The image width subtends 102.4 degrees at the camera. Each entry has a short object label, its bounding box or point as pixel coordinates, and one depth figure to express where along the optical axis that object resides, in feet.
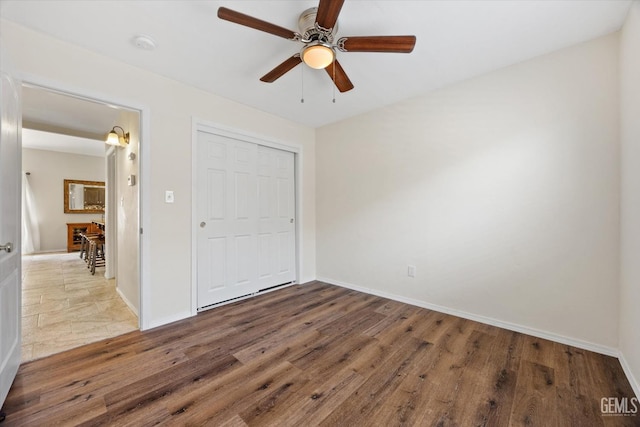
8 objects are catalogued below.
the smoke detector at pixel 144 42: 6.42
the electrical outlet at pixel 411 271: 9.87
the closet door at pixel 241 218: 9.49
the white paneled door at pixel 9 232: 4.69
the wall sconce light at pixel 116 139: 10.52
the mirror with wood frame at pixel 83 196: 22.72
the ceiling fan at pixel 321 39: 4.82
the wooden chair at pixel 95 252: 14.61
